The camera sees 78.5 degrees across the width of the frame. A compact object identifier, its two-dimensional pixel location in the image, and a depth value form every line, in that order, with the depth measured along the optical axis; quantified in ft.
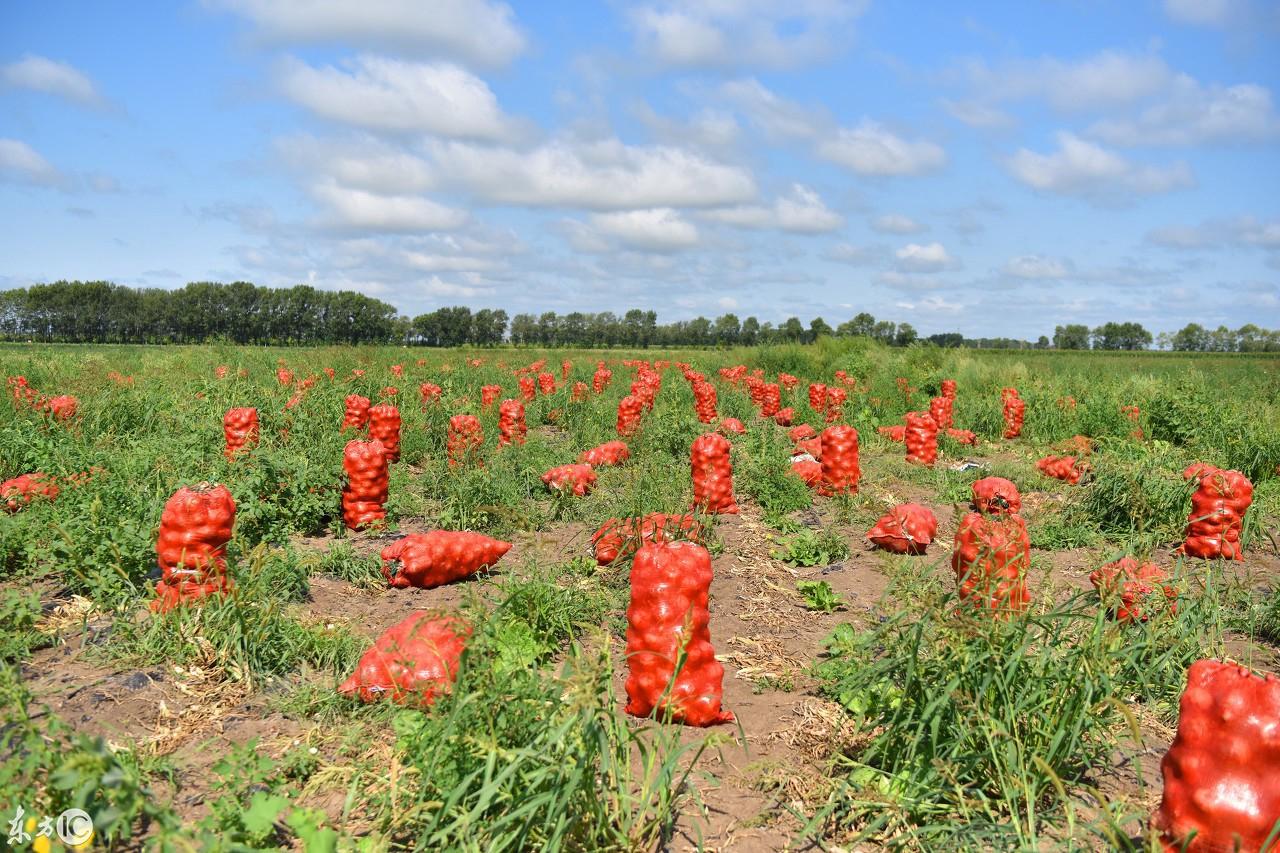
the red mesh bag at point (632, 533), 16.12
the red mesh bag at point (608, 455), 26.14
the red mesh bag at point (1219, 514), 18.44
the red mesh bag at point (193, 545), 12.54
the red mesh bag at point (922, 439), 31.14
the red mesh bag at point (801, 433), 34.25
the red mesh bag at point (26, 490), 16.42
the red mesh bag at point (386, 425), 25.59
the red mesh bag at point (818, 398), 40.88
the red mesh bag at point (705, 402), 39.73
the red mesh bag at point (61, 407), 23.68
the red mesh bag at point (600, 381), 46.01
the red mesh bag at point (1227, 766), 7.22
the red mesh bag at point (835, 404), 39.09
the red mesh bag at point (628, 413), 32.53
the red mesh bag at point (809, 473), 24.85
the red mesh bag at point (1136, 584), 11.53
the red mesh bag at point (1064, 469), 27.50
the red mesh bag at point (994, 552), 10.80
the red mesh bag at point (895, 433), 35.24
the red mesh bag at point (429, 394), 35.27
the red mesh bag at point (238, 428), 22.00
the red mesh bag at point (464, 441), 24.38
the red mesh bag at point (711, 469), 21.31
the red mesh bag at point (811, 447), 29.14
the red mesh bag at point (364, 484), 19.62
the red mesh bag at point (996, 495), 18.52
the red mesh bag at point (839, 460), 24.04
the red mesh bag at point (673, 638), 10.73
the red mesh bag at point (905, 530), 18.57
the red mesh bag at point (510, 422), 28.60
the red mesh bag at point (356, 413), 27.35
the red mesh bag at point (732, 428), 31.61
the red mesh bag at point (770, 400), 45.32
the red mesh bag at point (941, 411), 37.11
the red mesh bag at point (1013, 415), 40.91
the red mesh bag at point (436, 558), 15.76
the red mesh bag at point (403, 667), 10.43
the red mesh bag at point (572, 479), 22.35
